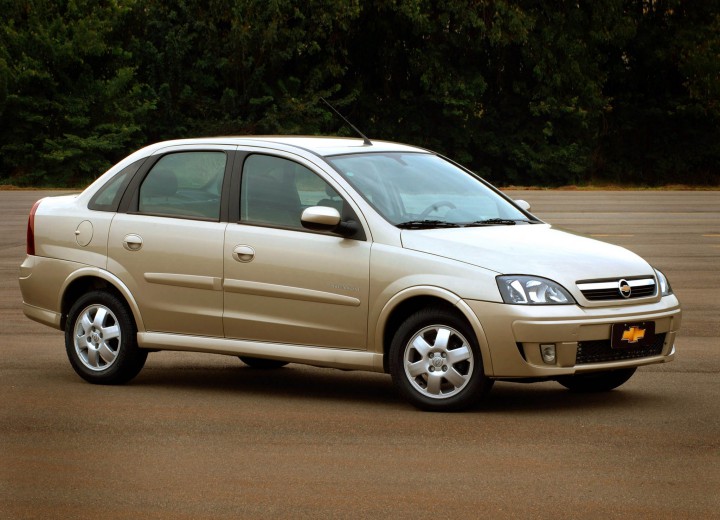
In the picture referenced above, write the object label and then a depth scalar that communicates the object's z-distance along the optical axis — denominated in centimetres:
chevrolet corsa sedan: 1652
